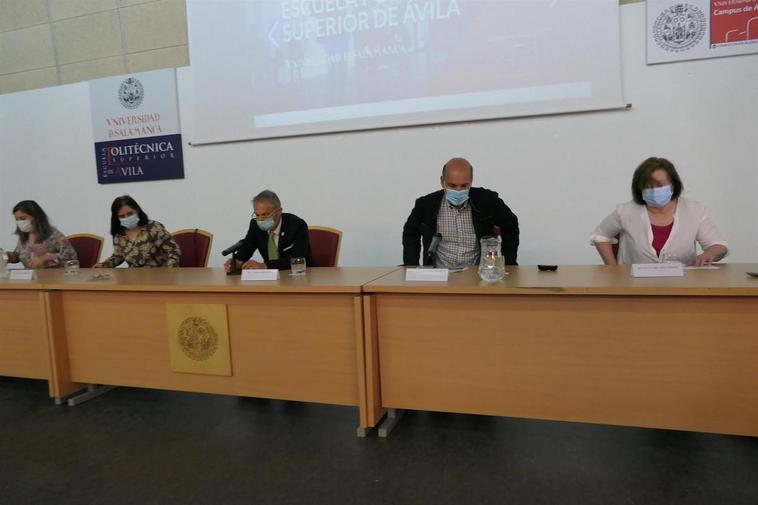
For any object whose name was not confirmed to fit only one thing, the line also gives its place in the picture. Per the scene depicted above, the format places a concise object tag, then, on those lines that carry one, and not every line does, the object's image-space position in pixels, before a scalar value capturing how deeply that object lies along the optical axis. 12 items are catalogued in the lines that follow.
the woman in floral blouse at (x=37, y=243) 2.97
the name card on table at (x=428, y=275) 1.72
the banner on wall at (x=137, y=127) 4.01
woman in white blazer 1.95
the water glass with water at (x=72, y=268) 2.42
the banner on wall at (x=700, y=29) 2.78
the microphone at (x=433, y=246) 1.99
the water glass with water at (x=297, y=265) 2.05
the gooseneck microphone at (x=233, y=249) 2.07
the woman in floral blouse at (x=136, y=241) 2.79
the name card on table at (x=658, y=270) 1.55
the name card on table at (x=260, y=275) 1.95
